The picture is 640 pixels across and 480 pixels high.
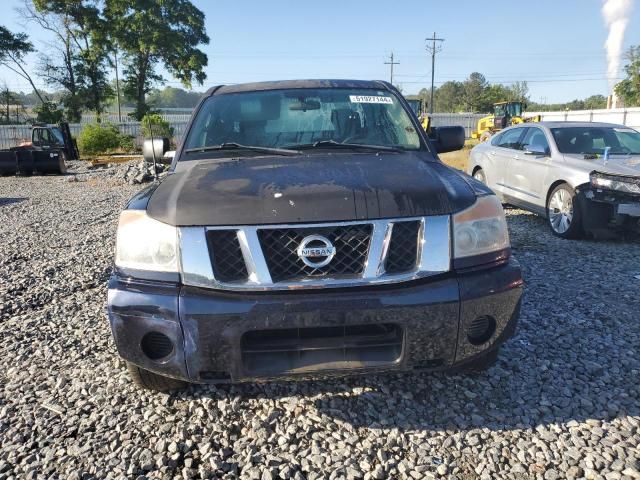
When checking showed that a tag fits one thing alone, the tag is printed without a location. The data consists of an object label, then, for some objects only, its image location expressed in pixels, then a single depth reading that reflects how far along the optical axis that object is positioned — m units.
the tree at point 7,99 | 42.62
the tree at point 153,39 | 39.22
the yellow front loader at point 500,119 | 22.56
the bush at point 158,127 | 30.47
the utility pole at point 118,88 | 42.28
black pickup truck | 2.08
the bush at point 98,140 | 29.89
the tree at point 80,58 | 38.56
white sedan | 5.84
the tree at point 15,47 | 39.34
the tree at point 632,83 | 43.22
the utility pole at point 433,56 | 59.22
